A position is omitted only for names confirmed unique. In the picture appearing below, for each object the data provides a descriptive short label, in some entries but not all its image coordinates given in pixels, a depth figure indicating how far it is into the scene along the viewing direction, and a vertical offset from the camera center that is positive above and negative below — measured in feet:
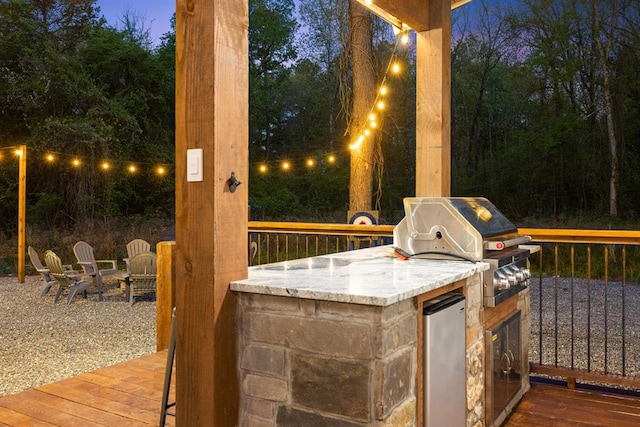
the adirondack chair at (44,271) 27.99 -3.72
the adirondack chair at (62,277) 25.72 -3.76
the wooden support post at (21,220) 32.45 -1.15
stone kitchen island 5.51 -1.65
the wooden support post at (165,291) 13.24 -2.27
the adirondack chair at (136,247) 31.27 -2.74
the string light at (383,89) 12.14 +3.25
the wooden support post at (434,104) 11.71 +2.14
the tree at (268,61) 55.67 +14.93
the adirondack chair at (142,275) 24.80 -3.51
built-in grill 8.48 -0.66
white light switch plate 6.28 +0.43
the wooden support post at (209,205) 6.23 -0.05
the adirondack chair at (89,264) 26.94 -3.35
